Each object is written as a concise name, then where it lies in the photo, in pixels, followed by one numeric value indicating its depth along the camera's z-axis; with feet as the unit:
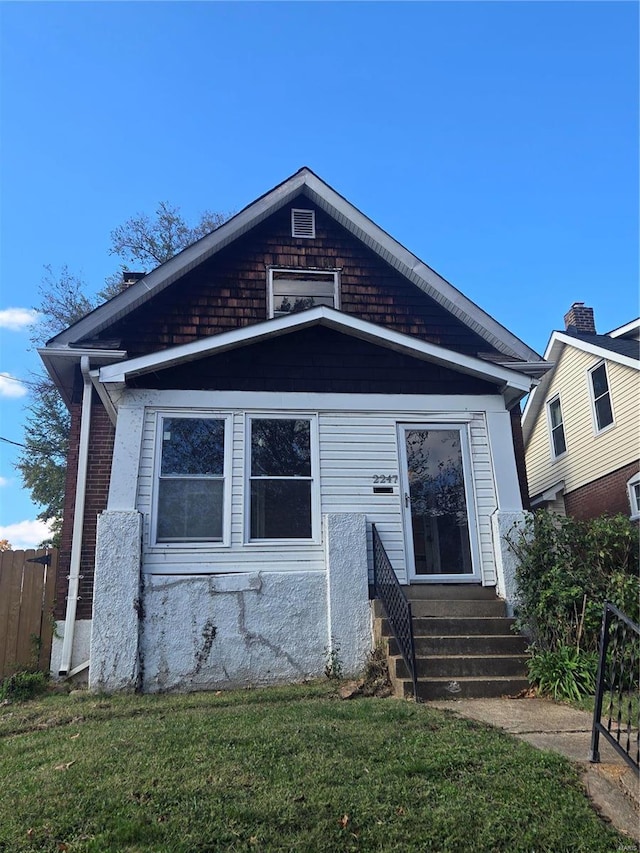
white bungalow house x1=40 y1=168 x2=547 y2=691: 23.04
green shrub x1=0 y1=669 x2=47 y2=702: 22.31
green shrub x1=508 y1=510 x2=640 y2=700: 20.13
